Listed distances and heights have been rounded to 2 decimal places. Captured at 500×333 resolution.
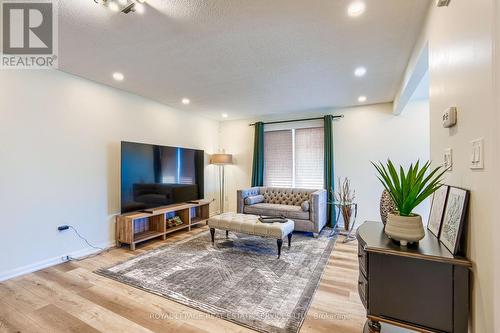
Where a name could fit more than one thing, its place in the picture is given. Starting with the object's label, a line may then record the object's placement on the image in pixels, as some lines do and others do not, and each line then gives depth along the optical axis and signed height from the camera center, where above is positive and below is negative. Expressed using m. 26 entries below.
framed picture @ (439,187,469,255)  1.13 -0.28
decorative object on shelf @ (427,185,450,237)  1.39 -0.29
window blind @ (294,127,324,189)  5.05 +0.19
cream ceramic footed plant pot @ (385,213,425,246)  1.29 -0.37
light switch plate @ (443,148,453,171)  1.35 +0.04
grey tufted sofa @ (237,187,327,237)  4.05 -0.79
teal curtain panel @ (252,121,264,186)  5.53 +0.21
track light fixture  1.75 +1.26
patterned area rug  1.95 -1.23
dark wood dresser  1.11 -0.63
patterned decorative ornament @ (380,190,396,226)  1.93 -0.35
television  3.59 -0.17
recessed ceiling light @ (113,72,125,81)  3.13 +1.27
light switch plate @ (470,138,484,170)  0.97 +0.05
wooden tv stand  3.45 -0.98
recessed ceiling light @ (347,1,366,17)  1.80 +1.27
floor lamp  5.55 +0.10
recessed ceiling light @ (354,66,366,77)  2.96 +1.26
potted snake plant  1.30 -0.22
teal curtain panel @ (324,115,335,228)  4.79 +0.01
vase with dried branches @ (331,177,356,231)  4.18 -0.66
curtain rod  4.86 +1.04
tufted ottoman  3.10 -0.86
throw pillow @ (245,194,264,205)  4.69 -0.70
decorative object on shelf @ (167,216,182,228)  4.23 -1.04
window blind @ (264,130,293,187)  5.36 +0.17
